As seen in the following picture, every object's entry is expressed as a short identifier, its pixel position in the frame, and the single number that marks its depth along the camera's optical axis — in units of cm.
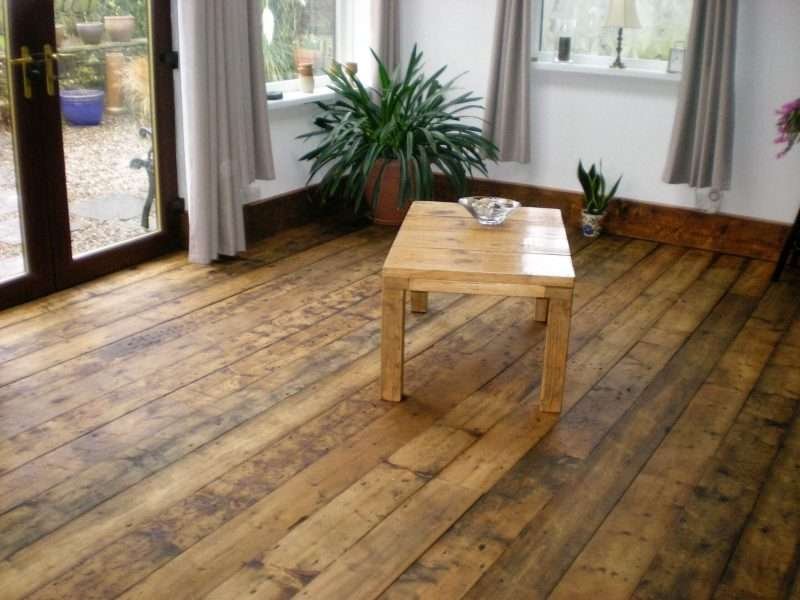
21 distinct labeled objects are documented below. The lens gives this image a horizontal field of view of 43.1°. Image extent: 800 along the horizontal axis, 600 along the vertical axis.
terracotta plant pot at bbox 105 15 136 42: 426
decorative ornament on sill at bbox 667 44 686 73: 509
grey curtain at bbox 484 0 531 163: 530
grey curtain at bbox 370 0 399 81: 557
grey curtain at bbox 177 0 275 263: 436
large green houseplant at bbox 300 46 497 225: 516
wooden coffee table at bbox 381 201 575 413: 322
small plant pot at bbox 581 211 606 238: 535
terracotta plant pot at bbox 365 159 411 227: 530
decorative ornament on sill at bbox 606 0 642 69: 507
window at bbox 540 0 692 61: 514
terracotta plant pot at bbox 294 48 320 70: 544
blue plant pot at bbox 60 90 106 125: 411
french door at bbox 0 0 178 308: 393
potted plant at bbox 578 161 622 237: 528
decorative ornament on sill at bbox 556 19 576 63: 538
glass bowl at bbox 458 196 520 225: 377
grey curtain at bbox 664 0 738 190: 477
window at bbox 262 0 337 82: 526
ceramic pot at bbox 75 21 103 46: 411
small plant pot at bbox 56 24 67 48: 401
